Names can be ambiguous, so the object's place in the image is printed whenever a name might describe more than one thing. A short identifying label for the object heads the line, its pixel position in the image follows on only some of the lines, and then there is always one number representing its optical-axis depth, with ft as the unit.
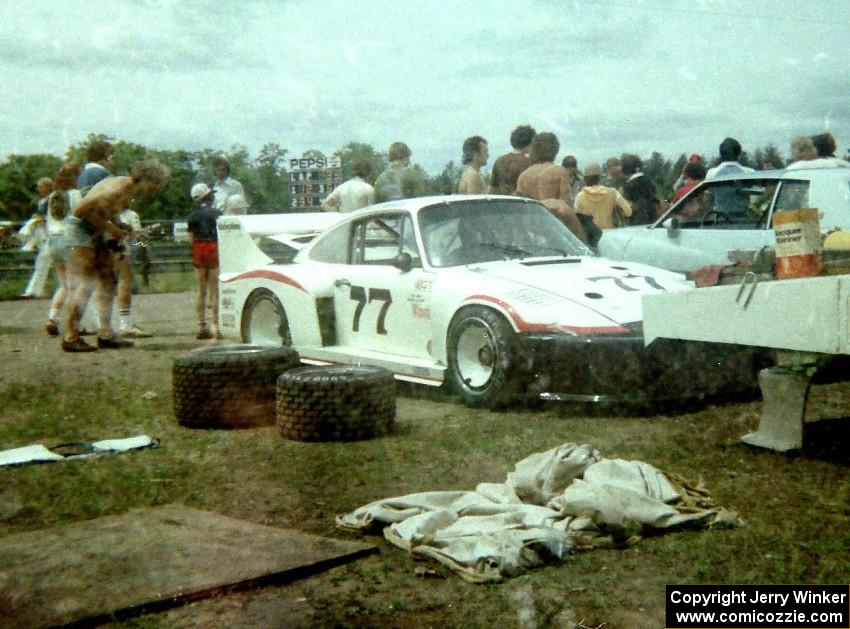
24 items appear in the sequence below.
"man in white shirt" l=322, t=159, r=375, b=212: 39.14
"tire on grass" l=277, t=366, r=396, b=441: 21.56
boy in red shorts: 39.52
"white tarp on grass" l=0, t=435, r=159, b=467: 20.12
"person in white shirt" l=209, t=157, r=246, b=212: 42.60
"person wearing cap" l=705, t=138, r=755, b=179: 38.55
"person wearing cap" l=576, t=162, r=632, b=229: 40.27
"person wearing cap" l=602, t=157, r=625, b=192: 45.96
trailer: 16.01
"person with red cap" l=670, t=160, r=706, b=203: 41.16
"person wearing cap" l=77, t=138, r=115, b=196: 37.60
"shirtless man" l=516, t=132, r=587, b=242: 33.22
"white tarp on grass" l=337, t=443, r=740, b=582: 13.51
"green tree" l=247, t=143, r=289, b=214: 70.08
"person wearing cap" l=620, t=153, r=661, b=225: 42.32
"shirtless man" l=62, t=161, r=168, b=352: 34.73
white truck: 29.86
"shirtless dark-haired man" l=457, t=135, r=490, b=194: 37.40
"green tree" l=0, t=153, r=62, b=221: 274.98
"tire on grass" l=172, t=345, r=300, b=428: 23.59
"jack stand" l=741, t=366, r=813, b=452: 19.17
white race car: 23.09
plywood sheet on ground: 12.20
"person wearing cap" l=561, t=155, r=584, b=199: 47.01
